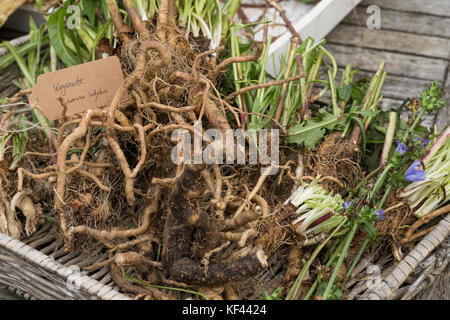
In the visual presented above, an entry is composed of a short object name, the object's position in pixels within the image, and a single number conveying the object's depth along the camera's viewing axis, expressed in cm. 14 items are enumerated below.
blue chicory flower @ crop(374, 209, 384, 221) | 113
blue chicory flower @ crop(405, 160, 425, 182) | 116
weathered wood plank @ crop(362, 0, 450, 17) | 212
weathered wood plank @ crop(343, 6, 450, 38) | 206
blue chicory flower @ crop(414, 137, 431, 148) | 129
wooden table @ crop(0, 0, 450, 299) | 193
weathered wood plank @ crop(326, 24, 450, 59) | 201
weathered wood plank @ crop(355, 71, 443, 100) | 188
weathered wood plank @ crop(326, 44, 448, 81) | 195
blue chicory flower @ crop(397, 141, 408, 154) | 121
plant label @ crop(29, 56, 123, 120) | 125
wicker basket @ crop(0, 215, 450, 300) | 102
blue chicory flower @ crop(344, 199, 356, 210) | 115
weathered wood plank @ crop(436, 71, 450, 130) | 166
